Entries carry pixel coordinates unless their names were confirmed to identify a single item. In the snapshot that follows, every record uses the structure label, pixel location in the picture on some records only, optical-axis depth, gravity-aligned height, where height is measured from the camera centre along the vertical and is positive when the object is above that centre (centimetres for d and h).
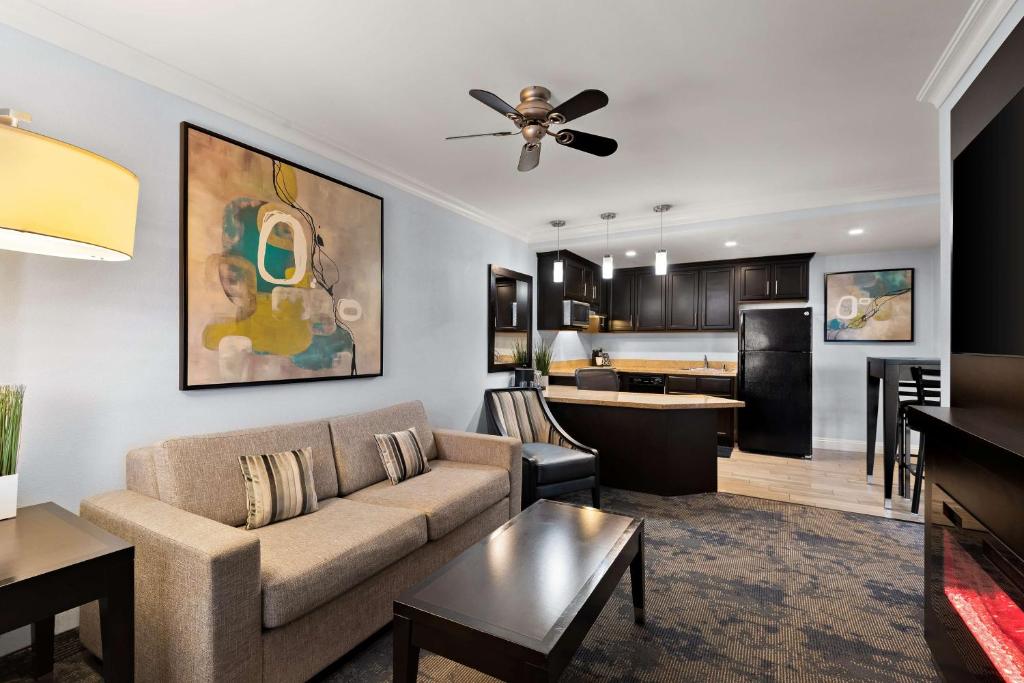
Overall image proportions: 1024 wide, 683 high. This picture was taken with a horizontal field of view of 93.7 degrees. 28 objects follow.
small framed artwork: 538 +42
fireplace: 121 -76
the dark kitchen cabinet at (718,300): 605 +54
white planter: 152 -51
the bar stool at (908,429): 351 -68
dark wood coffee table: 133 -82
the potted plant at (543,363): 516 -23
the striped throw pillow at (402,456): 278 -69
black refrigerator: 532 -44
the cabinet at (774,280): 570 +75
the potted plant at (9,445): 152 -34
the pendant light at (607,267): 403 +63
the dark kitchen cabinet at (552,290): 547 +59
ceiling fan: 201 +98
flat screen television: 142 +35
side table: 119 -62
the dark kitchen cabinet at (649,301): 652 +56
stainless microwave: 550 +32
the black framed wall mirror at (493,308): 458 +32
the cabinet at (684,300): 629 +56
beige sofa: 147 -81
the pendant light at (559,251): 440 +101
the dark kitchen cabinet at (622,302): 670 +56
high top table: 382 -40
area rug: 182 -125
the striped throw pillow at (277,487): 208 -66
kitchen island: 390 -83
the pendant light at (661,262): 368 +62
